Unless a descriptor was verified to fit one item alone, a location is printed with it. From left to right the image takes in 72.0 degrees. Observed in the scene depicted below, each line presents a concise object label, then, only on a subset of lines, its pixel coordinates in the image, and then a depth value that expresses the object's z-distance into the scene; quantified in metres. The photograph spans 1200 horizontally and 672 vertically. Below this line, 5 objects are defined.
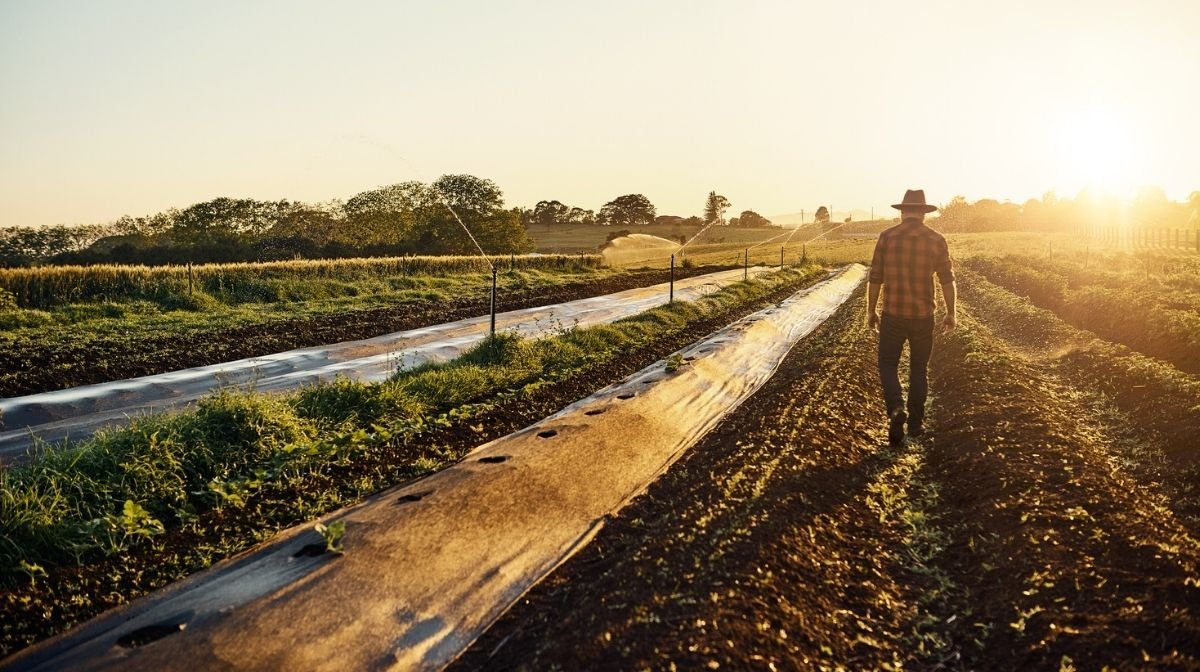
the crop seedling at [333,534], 5.06
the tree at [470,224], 59.84
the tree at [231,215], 66.88
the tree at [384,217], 60.00
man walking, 7.48
